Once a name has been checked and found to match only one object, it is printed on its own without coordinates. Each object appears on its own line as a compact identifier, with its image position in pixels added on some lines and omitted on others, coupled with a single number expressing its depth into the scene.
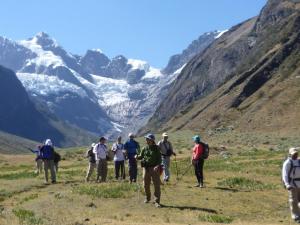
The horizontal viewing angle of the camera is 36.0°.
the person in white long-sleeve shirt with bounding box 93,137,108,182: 25.93
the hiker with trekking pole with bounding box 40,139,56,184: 27.16
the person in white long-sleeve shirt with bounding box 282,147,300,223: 15.71
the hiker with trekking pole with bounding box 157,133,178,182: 24.26
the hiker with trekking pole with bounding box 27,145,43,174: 35.81
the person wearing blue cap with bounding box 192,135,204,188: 22.66
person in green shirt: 18.25
